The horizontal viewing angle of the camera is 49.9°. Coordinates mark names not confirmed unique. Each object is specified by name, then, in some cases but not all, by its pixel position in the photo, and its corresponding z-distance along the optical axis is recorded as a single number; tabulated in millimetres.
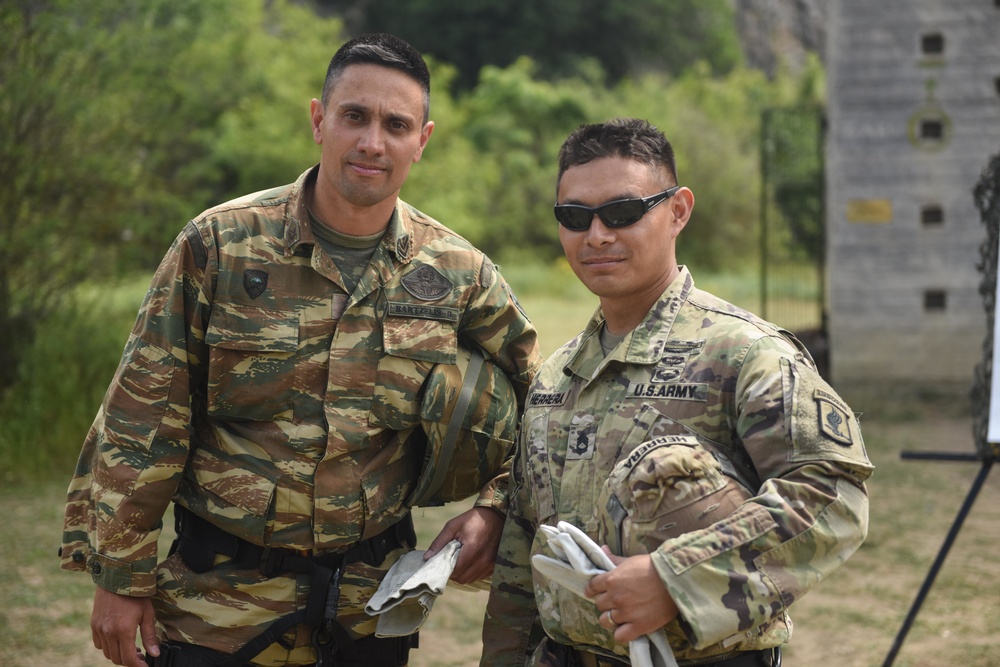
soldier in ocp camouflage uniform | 2057
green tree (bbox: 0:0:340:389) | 8703
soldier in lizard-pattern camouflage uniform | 2797
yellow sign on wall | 11445
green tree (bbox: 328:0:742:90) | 40875
